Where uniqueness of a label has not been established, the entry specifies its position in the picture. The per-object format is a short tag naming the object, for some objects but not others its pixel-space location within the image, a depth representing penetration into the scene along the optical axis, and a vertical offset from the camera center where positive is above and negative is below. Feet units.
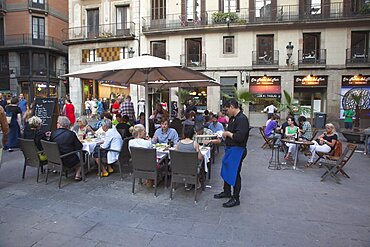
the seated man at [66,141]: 17.54 -2.23
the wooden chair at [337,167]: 19.57 -4.44
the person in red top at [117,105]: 38.75 +0.51
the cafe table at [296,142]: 22.31 -2.87
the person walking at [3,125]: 15.87 -1.05
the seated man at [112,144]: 19.04 -2.61
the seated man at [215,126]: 27.30 -1.83
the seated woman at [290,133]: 25.89 -2.54
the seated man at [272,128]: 30.96 -2.29
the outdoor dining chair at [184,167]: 14.61 -3.37
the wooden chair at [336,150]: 22.25 -3.53
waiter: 13.92 -2.10
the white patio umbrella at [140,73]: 17.07 +2.97
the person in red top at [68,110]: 34.97 -0.24
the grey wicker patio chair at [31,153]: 17.85 -3.19
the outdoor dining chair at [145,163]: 15.42 -3.34
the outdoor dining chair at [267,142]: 31.92 -4.05
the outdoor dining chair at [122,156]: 19.01 -3.60
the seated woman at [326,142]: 22.76 -2.91
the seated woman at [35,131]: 19.27 -2.03
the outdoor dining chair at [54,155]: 16.83 -3.10
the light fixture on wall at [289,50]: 57.88 +13.41
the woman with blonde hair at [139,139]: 16.93 -2.05
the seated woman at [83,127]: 24.16 -1.79
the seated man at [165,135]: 20.24 -2.09
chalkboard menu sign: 30.48 -0.34
